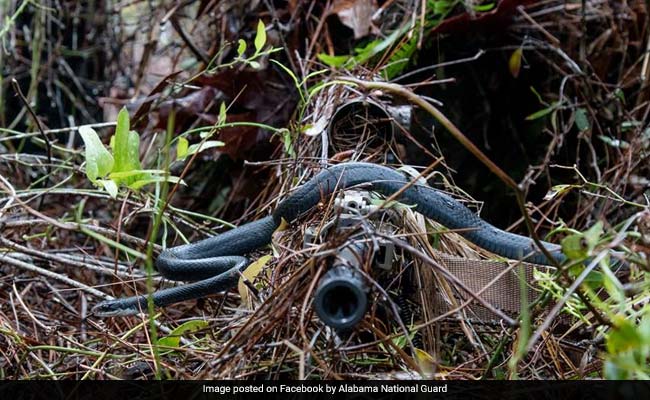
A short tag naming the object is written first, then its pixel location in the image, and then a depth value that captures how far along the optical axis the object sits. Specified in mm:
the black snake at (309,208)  1928
